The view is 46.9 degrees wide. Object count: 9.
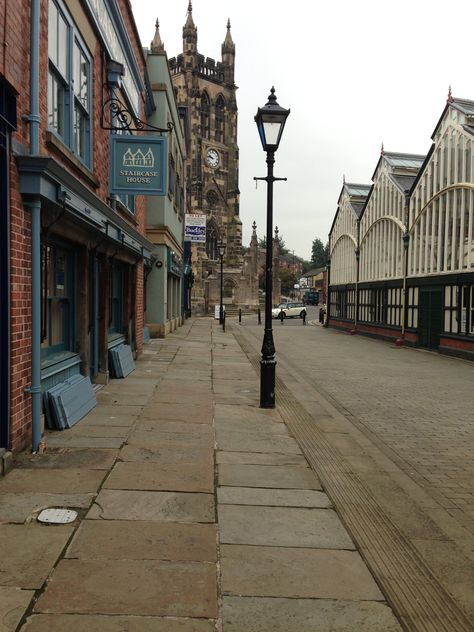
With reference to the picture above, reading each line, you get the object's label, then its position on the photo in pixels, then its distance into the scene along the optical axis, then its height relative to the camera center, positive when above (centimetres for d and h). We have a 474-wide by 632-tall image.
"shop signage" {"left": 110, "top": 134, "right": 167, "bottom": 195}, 929 +232
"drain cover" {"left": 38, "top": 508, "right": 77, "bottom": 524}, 422 -171
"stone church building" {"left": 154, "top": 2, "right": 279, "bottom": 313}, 6756 +1838
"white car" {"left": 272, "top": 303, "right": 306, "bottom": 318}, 5047 -83
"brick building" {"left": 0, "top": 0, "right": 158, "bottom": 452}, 536 +117
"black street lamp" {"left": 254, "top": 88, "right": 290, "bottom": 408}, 912 +172
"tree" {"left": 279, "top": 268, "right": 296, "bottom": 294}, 12119 +469
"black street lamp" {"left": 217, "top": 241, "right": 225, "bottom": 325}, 3534 +302
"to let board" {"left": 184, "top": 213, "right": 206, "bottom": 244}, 3100 +411
